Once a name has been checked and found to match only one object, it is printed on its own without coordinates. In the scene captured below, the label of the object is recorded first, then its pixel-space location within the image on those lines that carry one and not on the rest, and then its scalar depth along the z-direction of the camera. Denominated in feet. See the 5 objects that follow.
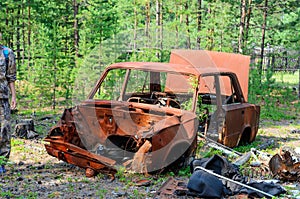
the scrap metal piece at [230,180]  18.60
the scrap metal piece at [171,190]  18.52
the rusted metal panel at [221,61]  35.47
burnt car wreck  21.58
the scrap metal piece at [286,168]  22.25
